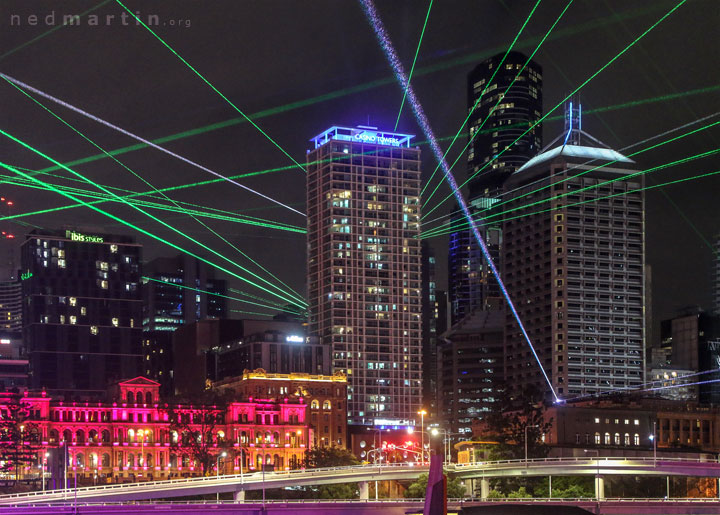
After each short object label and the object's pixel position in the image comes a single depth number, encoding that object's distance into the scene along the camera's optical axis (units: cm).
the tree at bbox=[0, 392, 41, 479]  19400
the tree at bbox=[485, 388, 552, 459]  19525
